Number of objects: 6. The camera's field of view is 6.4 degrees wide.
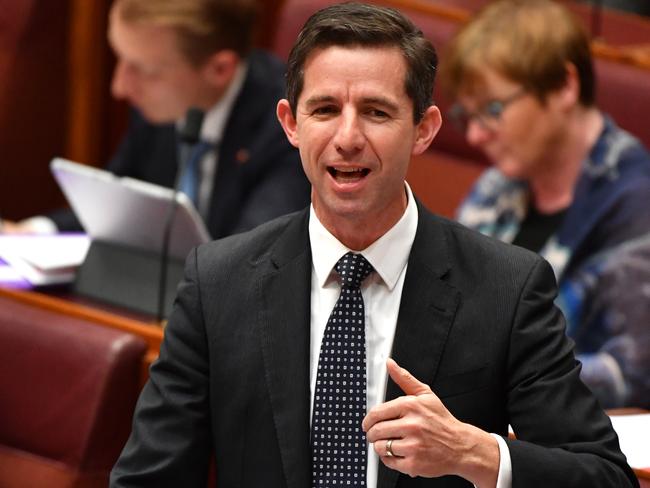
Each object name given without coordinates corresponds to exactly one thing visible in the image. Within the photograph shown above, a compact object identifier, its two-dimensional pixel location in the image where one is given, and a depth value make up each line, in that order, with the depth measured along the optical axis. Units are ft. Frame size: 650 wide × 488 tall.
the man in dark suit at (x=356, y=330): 21.88
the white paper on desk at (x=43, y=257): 25.05
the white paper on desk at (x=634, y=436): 22.68
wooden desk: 23.88
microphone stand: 24.74
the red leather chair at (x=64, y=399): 23.54
